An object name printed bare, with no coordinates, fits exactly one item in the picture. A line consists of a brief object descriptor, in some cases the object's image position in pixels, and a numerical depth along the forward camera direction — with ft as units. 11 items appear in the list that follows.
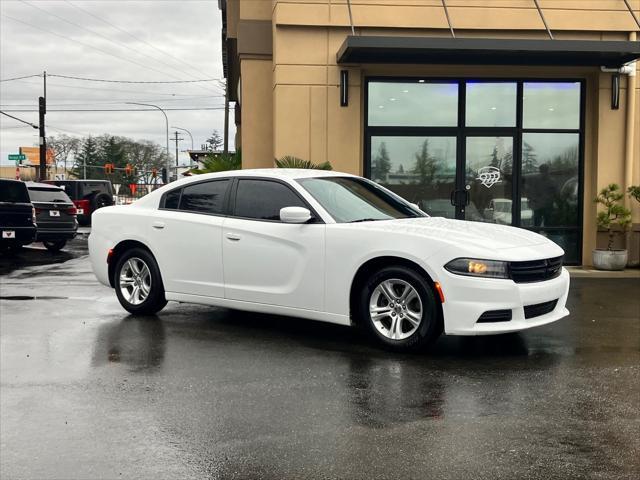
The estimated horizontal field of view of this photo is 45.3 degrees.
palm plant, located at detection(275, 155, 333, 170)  43.09
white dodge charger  20.59
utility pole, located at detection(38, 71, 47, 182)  136.56
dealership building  44.70
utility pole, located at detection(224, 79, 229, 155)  128.57
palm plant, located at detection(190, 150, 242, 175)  48.49
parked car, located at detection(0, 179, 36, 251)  53.26
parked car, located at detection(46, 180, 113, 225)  94.68
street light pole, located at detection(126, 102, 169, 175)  190.72
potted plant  43.55
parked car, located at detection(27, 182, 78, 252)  59.41
